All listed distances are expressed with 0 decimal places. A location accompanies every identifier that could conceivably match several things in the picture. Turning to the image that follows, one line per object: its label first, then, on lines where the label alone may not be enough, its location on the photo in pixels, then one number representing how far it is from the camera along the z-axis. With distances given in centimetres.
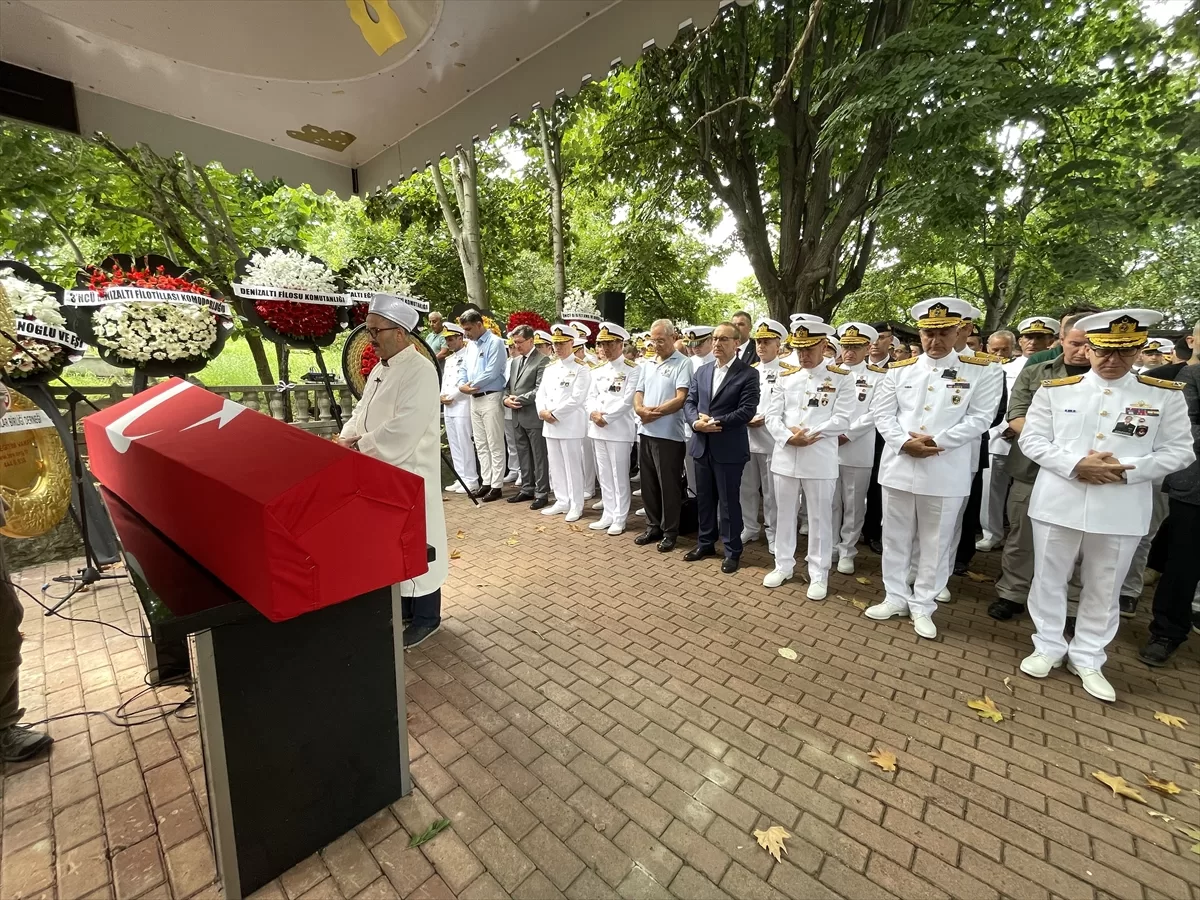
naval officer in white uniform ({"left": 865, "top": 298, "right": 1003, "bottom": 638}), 377
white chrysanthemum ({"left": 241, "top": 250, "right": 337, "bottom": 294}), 435
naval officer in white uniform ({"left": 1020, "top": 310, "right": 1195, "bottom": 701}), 303
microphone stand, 423
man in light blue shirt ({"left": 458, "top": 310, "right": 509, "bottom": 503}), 749
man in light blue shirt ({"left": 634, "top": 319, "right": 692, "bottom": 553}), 551
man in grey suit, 746
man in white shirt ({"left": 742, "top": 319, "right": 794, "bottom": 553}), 557
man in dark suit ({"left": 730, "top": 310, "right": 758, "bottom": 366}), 602
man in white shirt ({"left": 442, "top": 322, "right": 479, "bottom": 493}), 790
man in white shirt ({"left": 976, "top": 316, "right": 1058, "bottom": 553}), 498
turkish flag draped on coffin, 167
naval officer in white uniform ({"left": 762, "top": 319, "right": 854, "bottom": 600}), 448
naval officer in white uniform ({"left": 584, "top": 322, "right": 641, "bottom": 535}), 625
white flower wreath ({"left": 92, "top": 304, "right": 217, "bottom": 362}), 399
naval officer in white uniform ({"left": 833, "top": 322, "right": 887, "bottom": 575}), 519
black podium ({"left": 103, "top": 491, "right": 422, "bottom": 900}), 173
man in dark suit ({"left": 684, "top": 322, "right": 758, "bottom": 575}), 490
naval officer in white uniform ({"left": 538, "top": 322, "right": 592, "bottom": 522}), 661
